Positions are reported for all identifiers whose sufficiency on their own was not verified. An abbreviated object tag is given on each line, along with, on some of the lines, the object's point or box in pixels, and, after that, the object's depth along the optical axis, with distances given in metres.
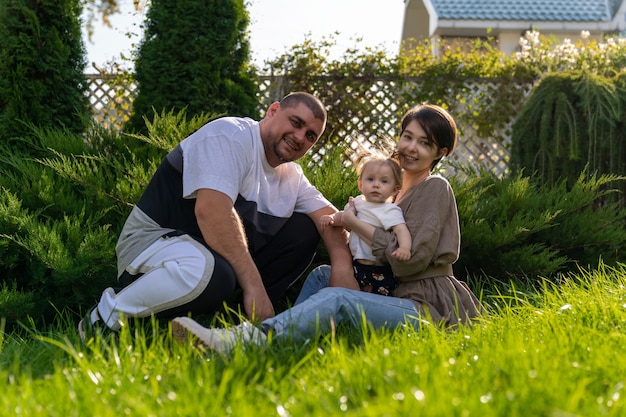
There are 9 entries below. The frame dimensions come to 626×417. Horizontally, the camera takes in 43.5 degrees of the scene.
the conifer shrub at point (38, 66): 6.39
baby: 3.62
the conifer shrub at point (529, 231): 4.73
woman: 3.23
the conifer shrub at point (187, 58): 7.39
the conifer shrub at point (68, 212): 3.97
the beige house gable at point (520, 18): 16.84
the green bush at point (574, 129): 7.06
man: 3.41
